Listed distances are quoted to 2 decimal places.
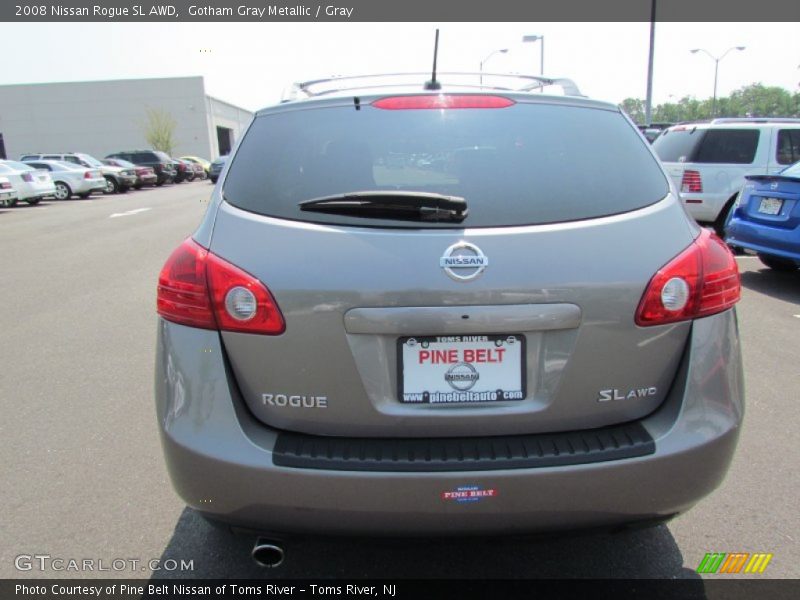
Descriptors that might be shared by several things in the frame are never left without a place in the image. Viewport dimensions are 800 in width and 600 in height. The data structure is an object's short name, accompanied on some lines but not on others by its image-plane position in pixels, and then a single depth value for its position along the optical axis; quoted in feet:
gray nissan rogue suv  6.36
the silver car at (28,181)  67.29
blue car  23.25
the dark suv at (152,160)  117.50
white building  209.77
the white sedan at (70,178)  82.64
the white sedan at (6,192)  63.10
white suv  34.99
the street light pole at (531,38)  95.45
